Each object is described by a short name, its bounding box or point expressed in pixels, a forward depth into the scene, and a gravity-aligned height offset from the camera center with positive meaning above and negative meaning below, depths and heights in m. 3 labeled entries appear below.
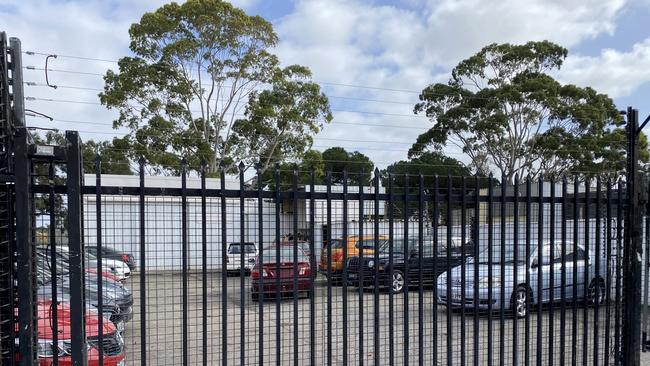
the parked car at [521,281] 6.84 -1.43
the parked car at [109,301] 6.07 -1.51
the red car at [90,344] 4.81 -1.56
